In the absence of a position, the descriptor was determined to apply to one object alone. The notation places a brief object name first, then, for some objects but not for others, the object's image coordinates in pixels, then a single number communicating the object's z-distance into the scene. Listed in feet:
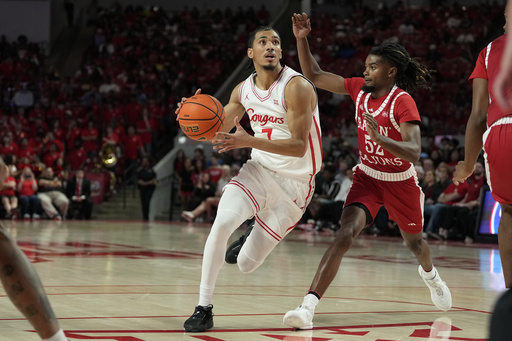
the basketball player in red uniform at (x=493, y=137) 11.89
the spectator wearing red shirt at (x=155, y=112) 71.26
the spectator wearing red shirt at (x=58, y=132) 66.95
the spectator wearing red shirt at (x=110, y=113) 71.00
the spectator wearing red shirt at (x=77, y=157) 64.64
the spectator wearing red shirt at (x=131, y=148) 65.10
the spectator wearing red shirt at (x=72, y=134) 66.15
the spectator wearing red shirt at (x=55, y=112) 71.87
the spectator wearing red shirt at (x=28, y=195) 56.59
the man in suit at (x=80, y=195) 59.34
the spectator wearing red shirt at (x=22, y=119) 68.59
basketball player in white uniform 15.84
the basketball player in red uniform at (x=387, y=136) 17.94
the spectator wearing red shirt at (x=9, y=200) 55.67
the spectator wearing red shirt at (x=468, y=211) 43.83
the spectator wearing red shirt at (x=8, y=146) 60.03
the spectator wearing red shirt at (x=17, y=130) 65.98
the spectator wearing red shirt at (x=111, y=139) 64.03
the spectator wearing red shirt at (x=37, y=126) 67.26
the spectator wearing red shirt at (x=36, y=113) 70.90
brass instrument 63.82
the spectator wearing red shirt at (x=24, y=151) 60.18
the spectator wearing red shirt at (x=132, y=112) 71.00
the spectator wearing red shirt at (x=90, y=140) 65.36
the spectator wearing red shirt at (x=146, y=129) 68.18
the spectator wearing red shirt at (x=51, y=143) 61.93
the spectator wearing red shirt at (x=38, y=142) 62.98
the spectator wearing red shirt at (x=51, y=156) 61.05
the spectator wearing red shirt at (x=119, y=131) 65.45
